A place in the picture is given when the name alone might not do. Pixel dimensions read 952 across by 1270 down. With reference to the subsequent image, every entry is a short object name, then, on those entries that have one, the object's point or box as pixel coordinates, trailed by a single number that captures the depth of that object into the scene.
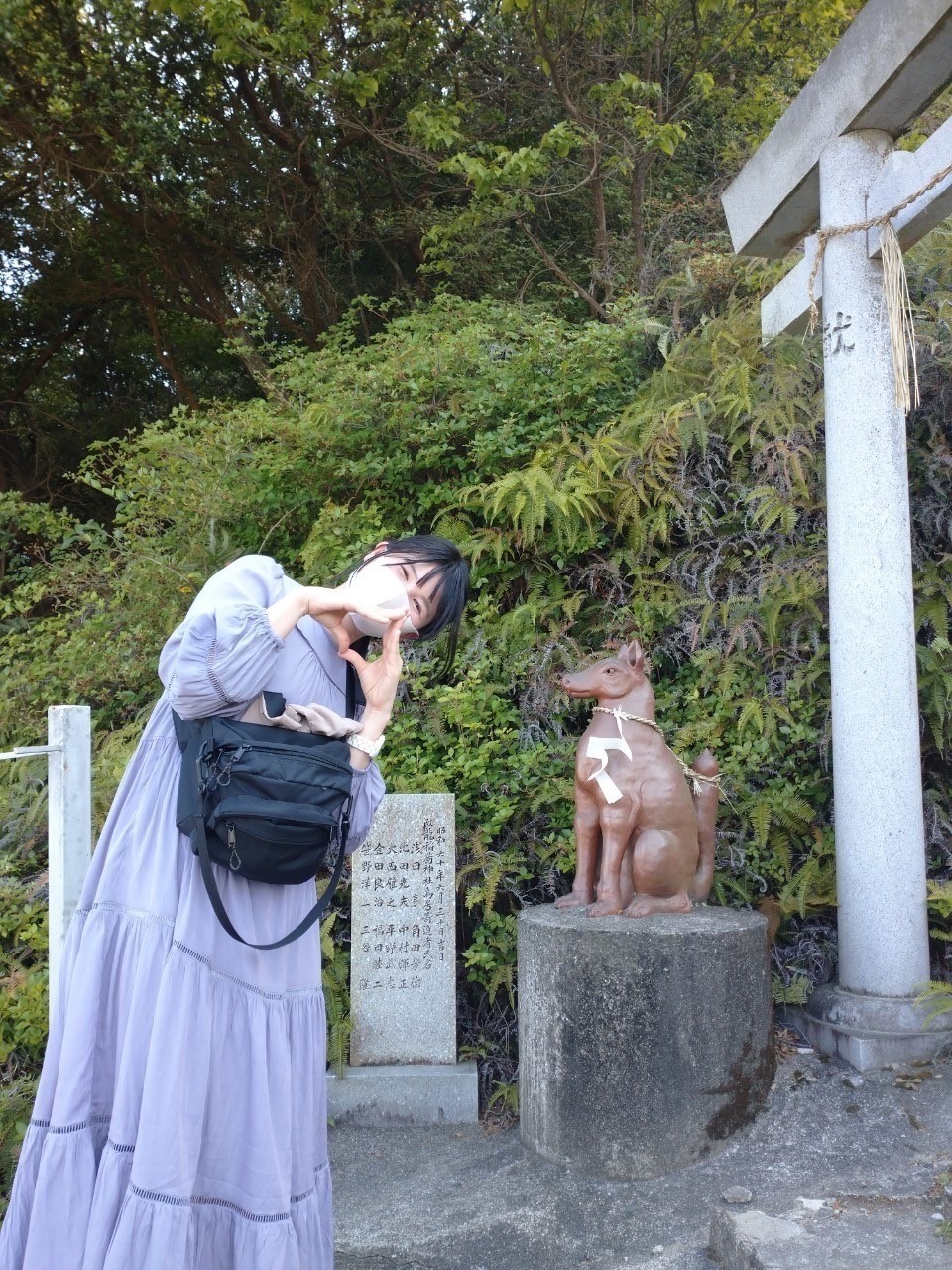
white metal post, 2.91
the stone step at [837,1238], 2.72
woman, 2.01
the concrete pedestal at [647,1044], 3.62
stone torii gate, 4.12
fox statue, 3.97
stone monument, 4.31
